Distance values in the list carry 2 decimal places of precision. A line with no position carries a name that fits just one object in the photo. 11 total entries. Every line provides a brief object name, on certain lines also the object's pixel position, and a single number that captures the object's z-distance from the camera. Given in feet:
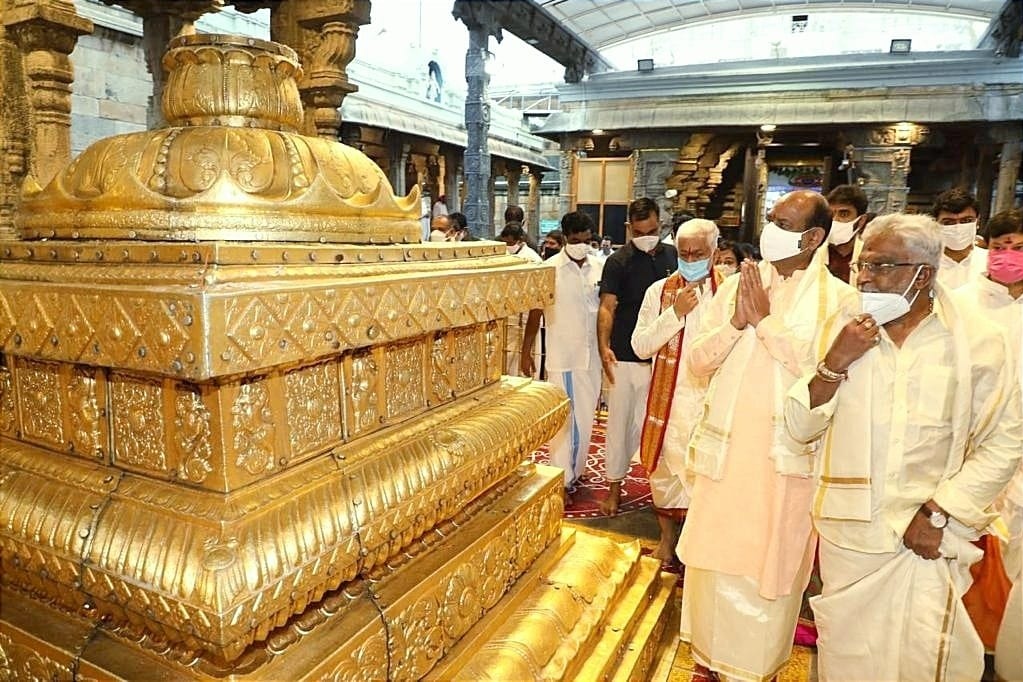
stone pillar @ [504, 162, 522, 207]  65.41
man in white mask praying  6.70
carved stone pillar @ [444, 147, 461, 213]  53.19
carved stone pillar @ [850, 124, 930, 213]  35.96
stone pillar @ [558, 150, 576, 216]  45.32
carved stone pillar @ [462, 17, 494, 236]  36.24
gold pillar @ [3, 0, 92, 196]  11.05
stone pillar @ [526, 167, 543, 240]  70.79
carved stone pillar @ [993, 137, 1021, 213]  35.55
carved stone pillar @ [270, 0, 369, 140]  13.26
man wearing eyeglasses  5.45
